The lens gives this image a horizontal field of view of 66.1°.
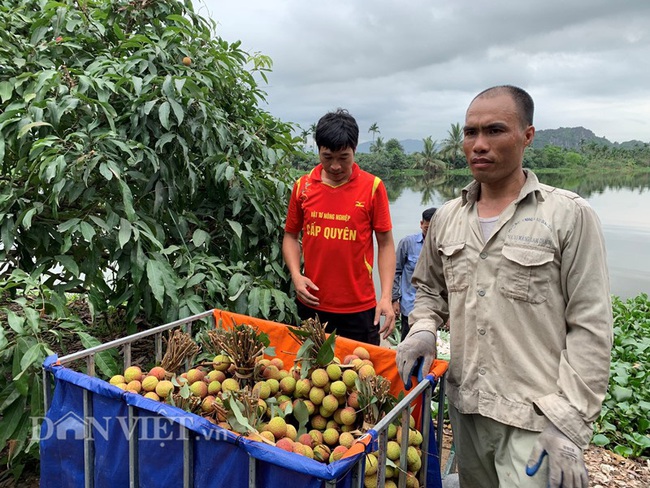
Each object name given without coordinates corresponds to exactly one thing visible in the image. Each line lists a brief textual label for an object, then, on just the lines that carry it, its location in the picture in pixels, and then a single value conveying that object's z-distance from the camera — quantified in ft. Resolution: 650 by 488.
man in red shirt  7.64
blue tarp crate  3.79
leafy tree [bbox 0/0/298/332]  7.32
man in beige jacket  4.25
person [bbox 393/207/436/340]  14.33
